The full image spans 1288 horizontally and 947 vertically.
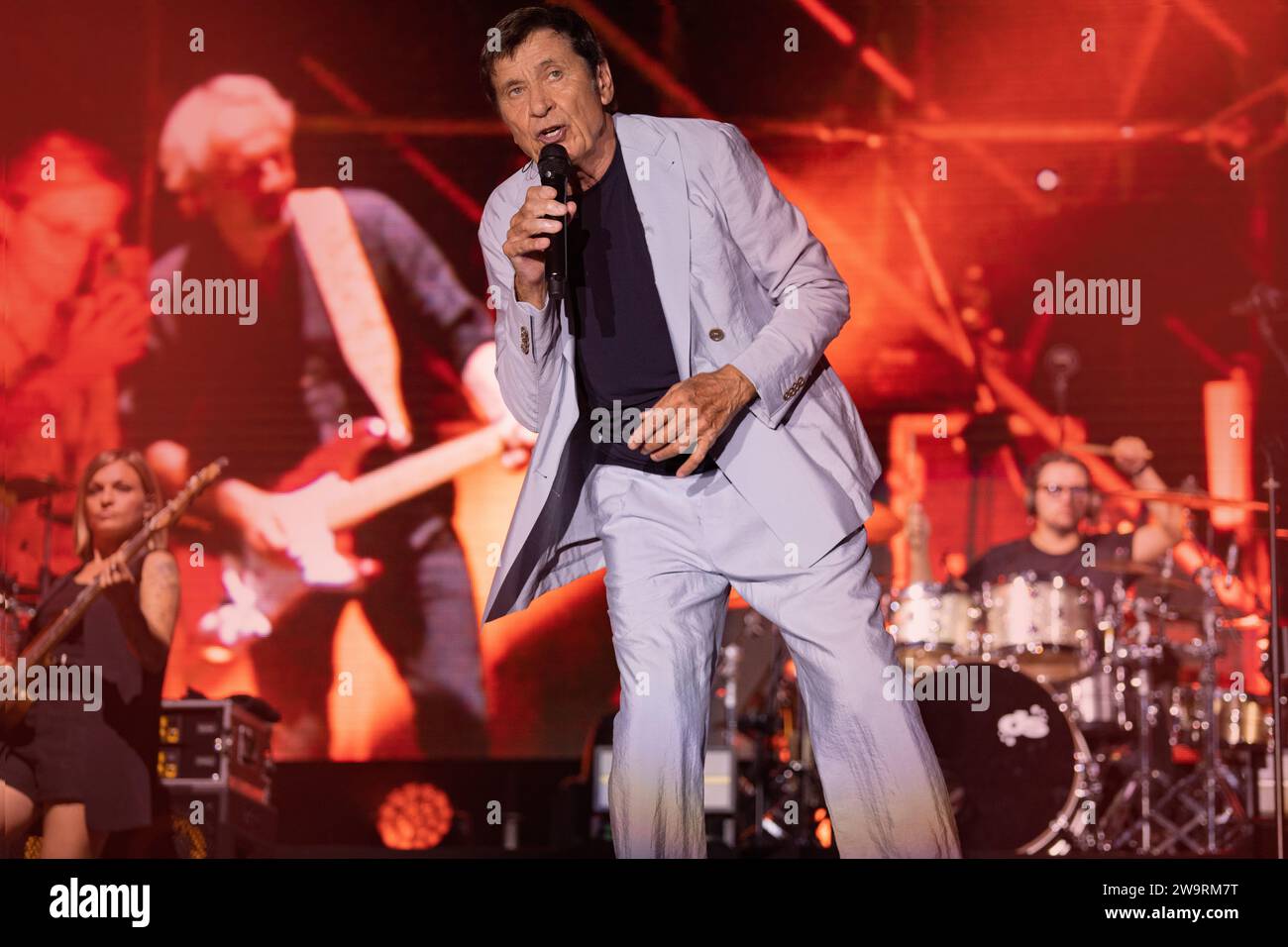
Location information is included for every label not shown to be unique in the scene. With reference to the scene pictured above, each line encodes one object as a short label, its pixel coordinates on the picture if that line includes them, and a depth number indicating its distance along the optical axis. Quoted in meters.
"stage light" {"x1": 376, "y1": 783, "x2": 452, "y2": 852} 5.65
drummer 5.49
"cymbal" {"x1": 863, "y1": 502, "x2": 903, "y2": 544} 5.62
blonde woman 4.46
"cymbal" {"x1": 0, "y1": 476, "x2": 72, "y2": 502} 5.61
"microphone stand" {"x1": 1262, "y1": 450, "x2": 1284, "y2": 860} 3.65
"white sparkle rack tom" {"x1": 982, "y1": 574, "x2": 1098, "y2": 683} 5.17
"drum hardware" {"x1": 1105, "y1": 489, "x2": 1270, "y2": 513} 4.93
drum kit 4.93
